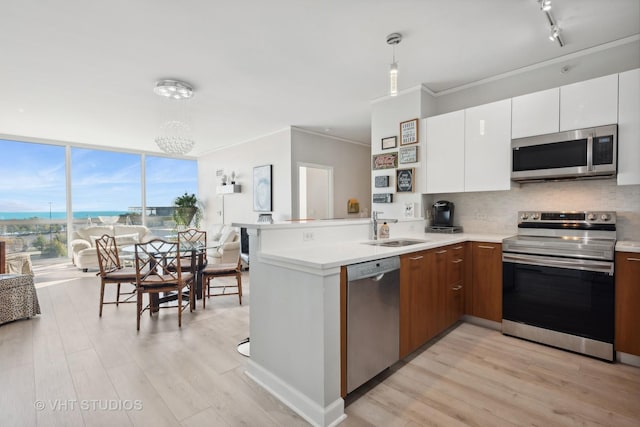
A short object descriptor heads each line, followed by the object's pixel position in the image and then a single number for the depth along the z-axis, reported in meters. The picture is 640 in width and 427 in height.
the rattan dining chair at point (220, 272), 3.62
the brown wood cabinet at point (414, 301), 2.21
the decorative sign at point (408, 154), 3.62
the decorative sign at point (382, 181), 3.91
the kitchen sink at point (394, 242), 2.57
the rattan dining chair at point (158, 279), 3.03
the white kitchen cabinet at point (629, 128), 2.35
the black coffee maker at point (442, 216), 3.53
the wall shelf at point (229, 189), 6.76
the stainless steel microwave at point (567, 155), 2.44
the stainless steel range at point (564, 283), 2.31
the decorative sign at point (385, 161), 3.86
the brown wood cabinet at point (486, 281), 2.87
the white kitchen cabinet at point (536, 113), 2.70
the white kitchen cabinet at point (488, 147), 2.98
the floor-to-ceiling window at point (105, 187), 6.71
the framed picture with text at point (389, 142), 3.84
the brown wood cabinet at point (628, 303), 2.20
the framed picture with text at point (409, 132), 3.61
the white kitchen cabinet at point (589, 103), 2.44
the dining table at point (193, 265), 3.38
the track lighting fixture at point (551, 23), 2.03
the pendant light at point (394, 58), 2.31
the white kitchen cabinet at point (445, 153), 3.29
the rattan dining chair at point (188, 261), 3.89
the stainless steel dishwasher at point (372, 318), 1.80
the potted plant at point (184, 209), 7.59
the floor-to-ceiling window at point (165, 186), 7.69
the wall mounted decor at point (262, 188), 5.98
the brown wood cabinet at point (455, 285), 2.77
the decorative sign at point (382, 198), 3.88
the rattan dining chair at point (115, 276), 3.28
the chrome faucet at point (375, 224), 2.79
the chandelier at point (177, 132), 3.82
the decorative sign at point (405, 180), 3.66
